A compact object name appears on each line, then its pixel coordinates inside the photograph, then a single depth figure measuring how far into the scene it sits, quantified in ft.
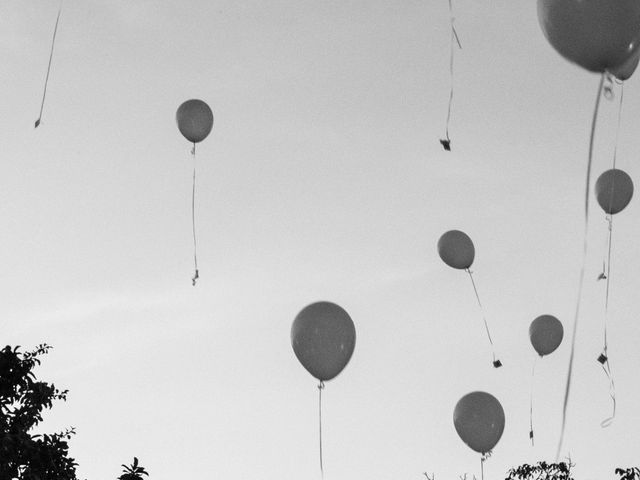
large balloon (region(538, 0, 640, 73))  14.53
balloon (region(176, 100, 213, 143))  30.19
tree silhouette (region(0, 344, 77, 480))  42.73
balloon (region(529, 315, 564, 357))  31.45
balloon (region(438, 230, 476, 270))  31.81
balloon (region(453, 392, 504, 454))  25.71
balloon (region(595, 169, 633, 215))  27.71
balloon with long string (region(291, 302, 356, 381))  22.65
